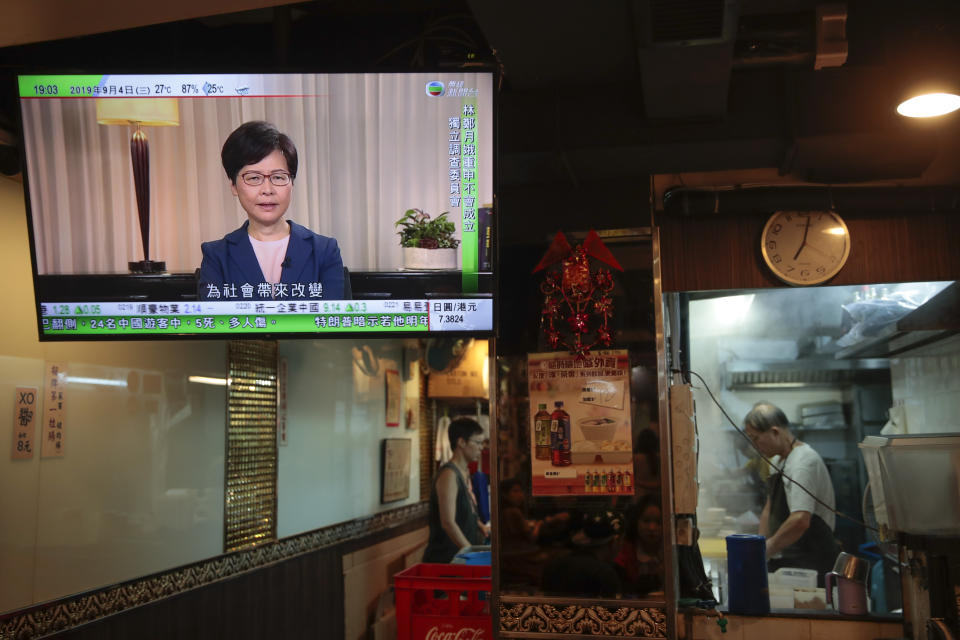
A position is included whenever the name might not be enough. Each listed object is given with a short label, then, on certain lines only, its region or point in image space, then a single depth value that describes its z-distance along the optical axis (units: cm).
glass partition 472
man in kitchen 529
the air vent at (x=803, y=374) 626
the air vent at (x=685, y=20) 285
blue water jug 405
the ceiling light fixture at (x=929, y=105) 303
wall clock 394
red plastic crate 461
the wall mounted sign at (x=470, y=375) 781
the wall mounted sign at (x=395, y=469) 713
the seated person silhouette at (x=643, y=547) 368
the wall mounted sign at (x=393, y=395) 735
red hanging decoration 386
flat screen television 308
